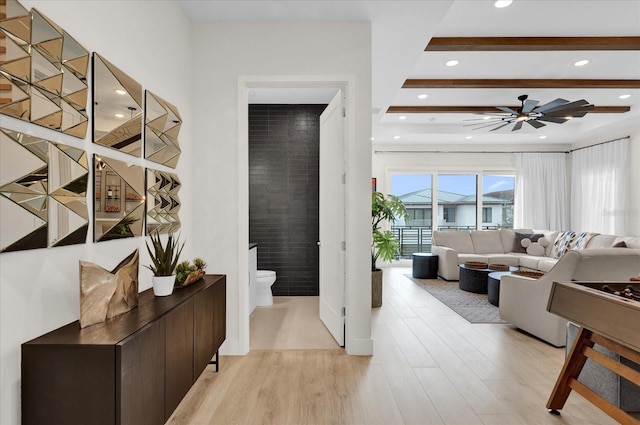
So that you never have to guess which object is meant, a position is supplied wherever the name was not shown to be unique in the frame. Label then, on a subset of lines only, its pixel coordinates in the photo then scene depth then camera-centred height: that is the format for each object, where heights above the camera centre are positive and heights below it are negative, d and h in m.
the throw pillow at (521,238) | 6.82 -0.44
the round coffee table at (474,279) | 5.33 -0.95
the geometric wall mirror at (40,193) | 1.25 +0.08
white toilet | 4.48 -0.90
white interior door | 3.23 -0.03
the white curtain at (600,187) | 6.64 +0.54
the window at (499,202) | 8.34 +0.28
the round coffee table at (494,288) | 4.57 -0.93
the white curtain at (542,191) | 8.02 +0.52
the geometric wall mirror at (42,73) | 1.26 +0.54
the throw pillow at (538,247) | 6.57 -0.58
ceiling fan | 4.30 +1.29
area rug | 4.14 -1.15
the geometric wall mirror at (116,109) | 1.78 +0.55
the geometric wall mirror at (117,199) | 1.78 +0.08
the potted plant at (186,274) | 2.29 -0.39
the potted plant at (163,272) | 2.05 -0.33
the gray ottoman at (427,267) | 6.62 -0.95
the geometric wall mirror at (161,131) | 2.32 +0.56
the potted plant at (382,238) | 4.66 -0.31
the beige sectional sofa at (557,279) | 3.02 -0.61
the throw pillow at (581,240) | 5.72 -0.40
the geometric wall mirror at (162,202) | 2.34 +0.08
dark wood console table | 1.29 -0.59
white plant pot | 2.05 -0.40
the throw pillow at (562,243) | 6.09 -0.48
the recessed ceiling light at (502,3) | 2.92 +1.70
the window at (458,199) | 8.32 +0.35
